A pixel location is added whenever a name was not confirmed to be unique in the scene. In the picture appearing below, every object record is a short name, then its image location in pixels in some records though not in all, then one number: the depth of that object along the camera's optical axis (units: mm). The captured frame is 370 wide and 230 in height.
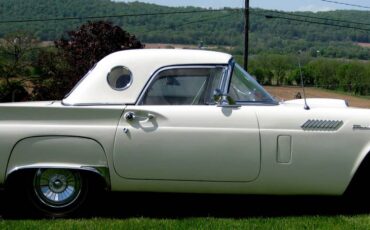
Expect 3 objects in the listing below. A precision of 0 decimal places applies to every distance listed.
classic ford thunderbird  4746
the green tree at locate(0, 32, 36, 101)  32006
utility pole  29128
